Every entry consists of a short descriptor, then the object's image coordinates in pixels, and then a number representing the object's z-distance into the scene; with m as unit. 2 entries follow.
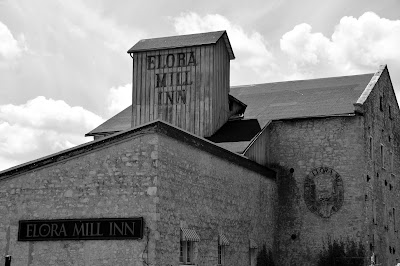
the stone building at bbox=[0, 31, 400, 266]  20.95
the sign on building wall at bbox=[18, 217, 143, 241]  20.50
